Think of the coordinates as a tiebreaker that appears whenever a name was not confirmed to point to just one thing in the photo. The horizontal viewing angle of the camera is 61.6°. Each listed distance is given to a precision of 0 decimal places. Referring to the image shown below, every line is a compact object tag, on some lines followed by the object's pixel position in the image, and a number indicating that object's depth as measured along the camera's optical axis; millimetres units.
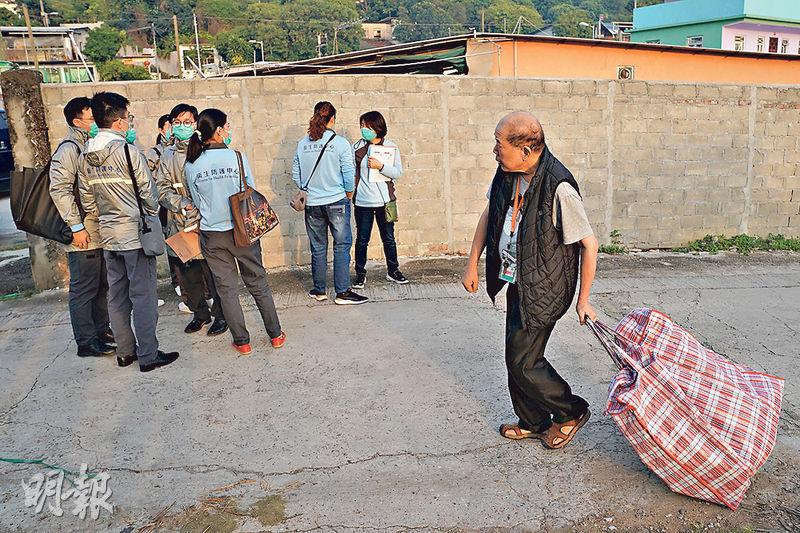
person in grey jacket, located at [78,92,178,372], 4730
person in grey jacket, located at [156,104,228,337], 5309
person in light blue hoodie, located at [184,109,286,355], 4949
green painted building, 33781
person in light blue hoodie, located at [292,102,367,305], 6059
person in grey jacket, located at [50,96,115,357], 4844
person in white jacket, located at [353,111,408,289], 6605
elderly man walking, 3420
